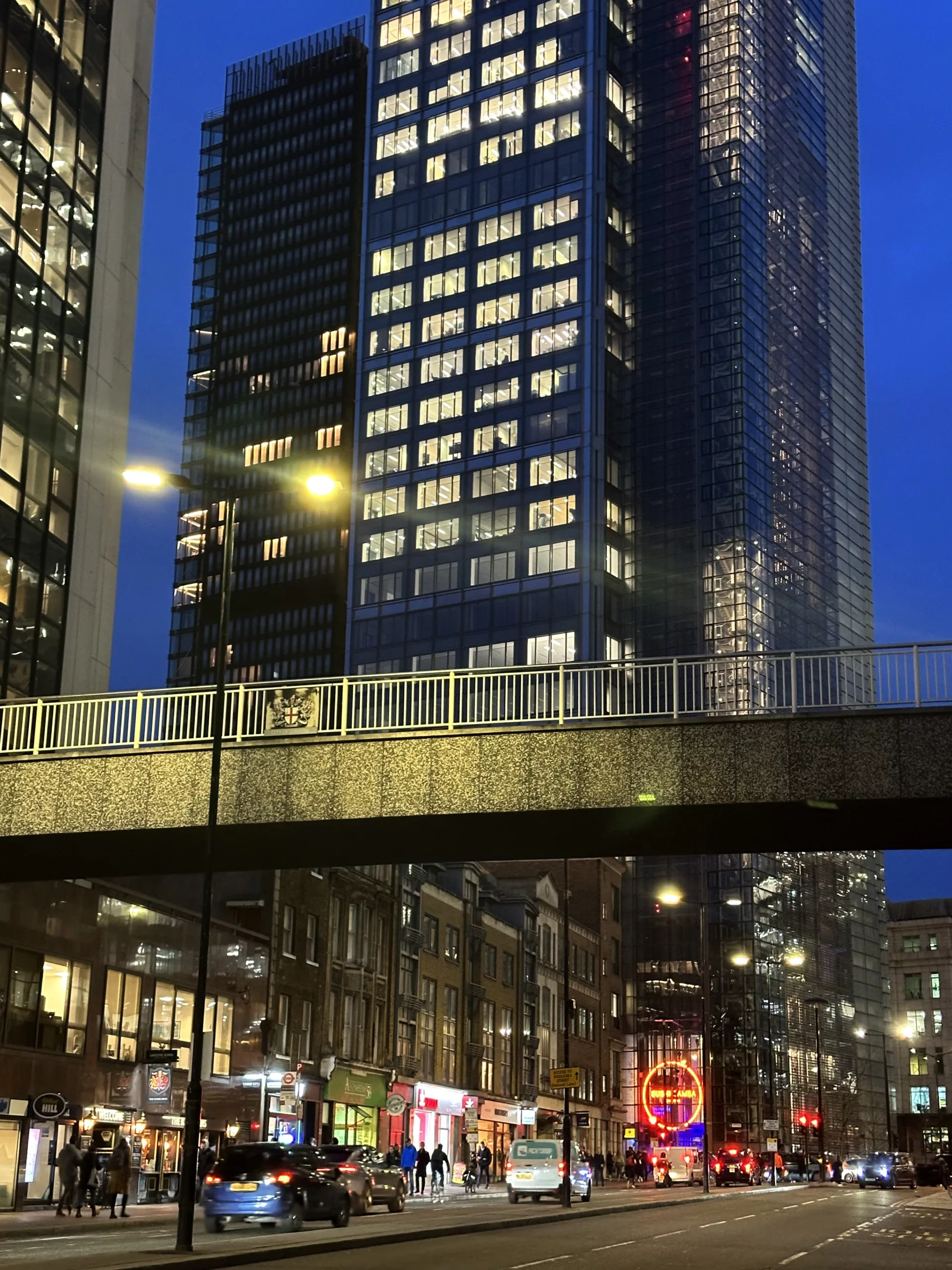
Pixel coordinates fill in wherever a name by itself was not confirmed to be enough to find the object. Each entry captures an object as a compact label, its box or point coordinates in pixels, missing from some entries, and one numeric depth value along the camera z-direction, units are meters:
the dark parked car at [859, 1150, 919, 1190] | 86.50
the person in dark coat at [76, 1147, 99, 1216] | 35.75
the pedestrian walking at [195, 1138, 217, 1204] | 42.12
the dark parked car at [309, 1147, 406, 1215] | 39.44
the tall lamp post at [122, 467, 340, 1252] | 23.28
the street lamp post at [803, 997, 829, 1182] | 102.16
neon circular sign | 92.56
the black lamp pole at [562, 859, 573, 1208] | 44.97
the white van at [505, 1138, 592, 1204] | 49.03
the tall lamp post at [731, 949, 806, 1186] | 132.75
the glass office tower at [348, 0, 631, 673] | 119.62
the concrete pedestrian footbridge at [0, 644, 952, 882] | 26.41
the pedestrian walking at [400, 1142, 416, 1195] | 54.47
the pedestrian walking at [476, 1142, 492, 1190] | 63.88
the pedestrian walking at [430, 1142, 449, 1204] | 55.88
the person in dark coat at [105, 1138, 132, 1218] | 36.22
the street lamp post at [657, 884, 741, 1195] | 64.50
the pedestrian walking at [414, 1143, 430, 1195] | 57.38
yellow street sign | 44.28
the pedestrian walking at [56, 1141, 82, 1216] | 35.19
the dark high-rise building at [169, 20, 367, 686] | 164.88
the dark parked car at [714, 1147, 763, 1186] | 85.25
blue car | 31.08
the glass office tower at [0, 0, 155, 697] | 44.00
